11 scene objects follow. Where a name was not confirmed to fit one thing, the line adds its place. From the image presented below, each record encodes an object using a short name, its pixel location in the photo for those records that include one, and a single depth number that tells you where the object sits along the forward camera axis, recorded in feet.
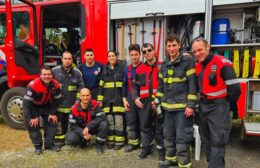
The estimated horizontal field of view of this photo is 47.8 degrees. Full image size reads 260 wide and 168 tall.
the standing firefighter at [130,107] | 14.15
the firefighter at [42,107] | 14.57
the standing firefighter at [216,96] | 10.09
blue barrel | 15.30
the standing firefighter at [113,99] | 14.89
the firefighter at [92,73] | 15.57
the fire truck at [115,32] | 14.82
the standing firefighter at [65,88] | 15.39
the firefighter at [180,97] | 11.29
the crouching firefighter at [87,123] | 14.65
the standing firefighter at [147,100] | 12.94
